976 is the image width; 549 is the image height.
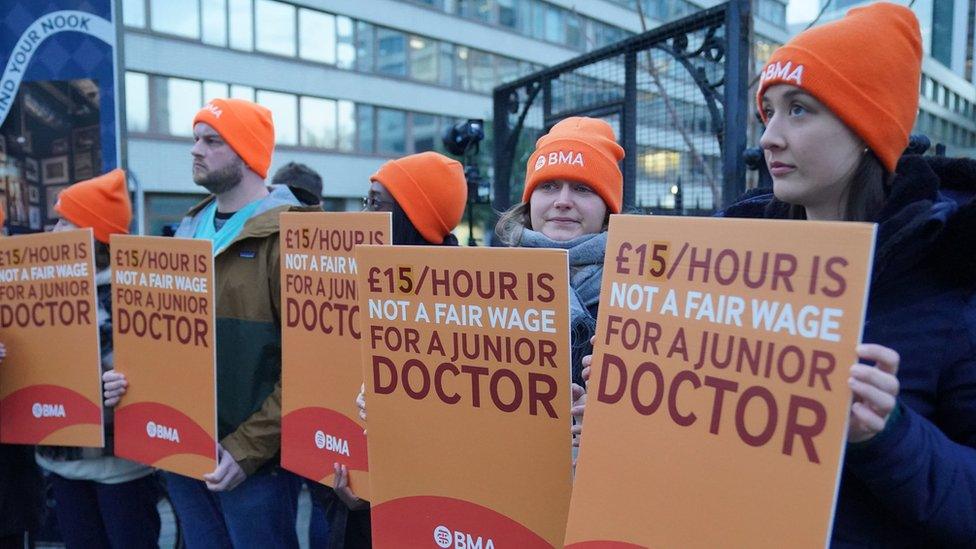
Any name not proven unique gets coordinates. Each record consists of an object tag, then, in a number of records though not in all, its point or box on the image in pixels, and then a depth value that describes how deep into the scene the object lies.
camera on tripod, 4.98
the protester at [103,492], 2.73
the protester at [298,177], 4.46
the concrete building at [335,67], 16.92
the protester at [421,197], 2.71
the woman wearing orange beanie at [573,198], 1.87
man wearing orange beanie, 2.29
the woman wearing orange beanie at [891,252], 1.04
